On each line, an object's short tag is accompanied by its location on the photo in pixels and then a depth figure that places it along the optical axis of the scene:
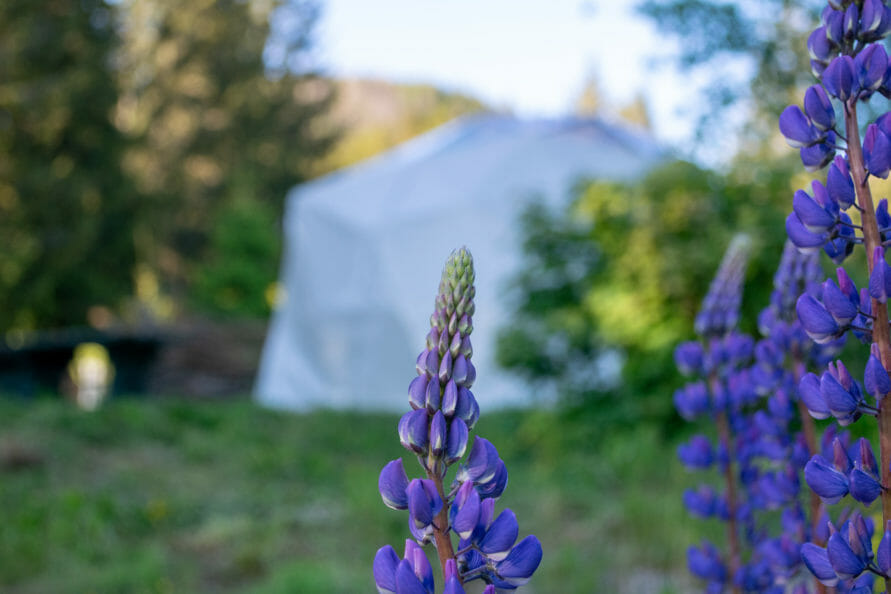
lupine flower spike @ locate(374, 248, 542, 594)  0.89
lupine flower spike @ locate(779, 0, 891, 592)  0.87
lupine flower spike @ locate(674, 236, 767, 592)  1.62
